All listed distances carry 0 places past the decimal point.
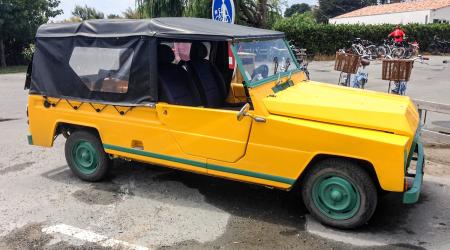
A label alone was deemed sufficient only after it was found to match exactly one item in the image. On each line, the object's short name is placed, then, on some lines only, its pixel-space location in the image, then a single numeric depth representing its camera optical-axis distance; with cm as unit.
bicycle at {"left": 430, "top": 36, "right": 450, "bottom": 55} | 2733
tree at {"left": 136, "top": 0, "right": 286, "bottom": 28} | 2047
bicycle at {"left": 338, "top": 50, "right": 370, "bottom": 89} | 920
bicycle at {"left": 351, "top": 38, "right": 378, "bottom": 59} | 2208
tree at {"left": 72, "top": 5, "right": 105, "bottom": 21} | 2867
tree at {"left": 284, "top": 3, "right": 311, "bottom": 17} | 9764
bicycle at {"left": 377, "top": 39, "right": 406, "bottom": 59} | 1950
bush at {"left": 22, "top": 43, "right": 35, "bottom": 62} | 2474
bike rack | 670
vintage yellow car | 403
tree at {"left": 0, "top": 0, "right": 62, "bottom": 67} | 2275
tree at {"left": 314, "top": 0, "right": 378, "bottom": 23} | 7762
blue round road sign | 737
